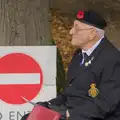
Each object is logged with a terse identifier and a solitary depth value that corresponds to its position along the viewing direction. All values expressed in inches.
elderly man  227.6
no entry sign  279.5
